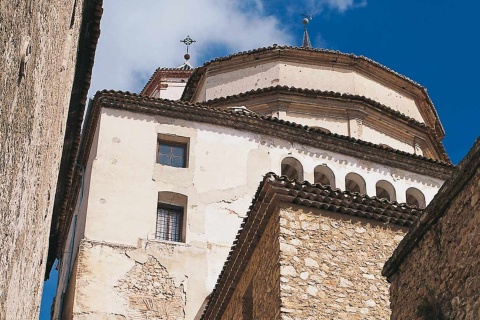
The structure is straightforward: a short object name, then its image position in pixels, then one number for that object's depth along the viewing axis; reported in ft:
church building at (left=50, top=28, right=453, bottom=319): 62.59
